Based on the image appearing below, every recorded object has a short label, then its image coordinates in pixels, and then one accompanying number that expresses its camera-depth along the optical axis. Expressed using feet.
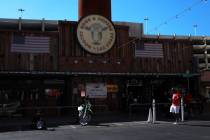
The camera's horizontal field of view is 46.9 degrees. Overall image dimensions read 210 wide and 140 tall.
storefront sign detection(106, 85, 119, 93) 54.58
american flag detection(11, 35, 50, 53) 50.29
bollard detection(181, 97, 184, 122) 40.94
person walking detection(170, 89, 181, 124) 40.25
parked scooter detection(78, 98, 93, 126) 39.73
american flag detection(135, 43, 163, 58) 55.57
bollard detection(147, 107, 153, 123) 40.62
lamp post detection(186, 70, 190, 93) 54.62
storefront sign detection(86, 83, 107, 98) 53.39
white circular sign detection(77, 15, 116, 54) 53.31
